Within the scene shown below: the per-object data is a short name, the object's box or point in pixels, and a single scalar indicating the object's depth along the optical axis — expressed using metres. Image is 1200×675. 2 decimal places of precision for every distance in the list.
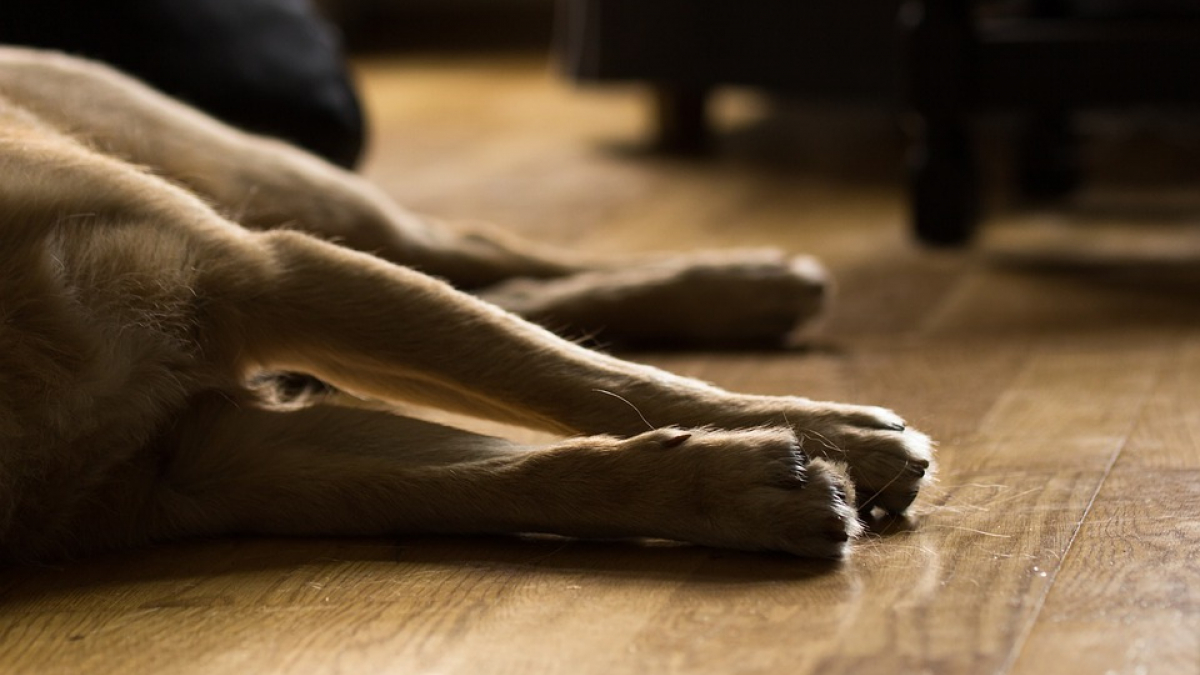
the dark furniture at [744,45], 3.84
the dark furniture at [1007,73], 2.71
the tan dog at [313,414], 1.42
